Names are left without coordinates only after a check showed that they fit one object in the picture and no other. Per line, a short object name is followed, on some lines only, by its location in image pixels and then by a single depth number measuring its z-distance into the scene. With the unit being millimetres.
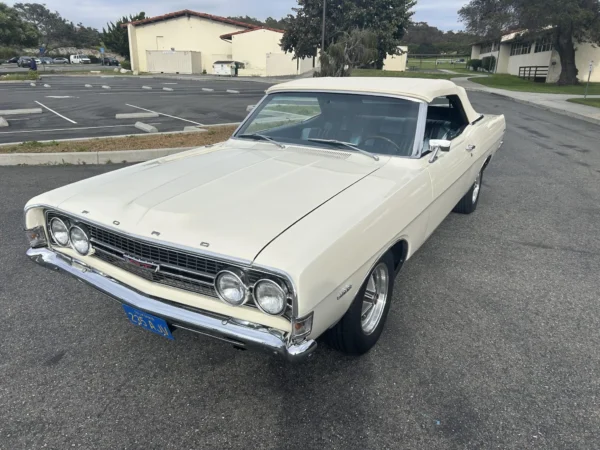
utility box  44031
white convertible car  2076
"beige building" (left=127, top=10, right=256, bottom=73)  44562
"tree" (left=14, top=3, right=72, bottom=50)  92562
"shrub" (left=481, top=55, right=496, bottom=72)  49188
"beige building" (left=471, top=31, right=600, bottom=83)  33688
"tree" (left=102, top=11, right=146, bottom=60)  53938
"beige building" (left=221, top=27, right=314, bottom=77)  41094
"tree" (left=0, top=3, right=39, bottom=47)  53781
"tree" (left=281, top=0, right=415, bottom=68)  31000
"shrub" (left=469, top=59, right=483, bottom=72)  53562
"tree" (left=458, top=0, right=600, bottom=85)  26264
